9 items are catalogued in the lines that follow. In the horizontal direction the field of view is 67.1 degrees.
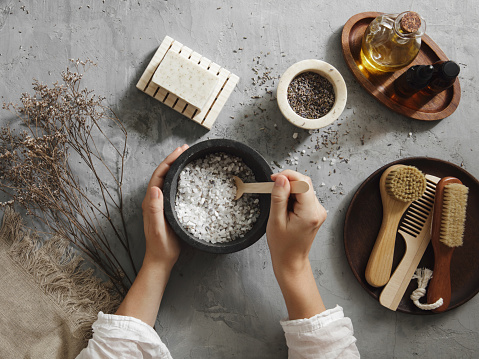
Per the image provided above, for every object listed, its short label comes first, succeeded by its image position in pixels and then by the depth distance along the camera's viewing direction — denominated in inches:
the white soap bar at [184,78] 39.1
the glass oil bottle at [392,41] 37.0
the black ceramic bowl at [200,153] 34.9
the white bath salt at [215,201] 37.2
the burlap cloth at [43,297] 38.5
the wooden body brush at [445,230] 39.5
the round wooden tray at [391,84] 42.7
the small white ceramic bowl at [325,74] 39.1
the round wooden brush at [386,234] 40.4
